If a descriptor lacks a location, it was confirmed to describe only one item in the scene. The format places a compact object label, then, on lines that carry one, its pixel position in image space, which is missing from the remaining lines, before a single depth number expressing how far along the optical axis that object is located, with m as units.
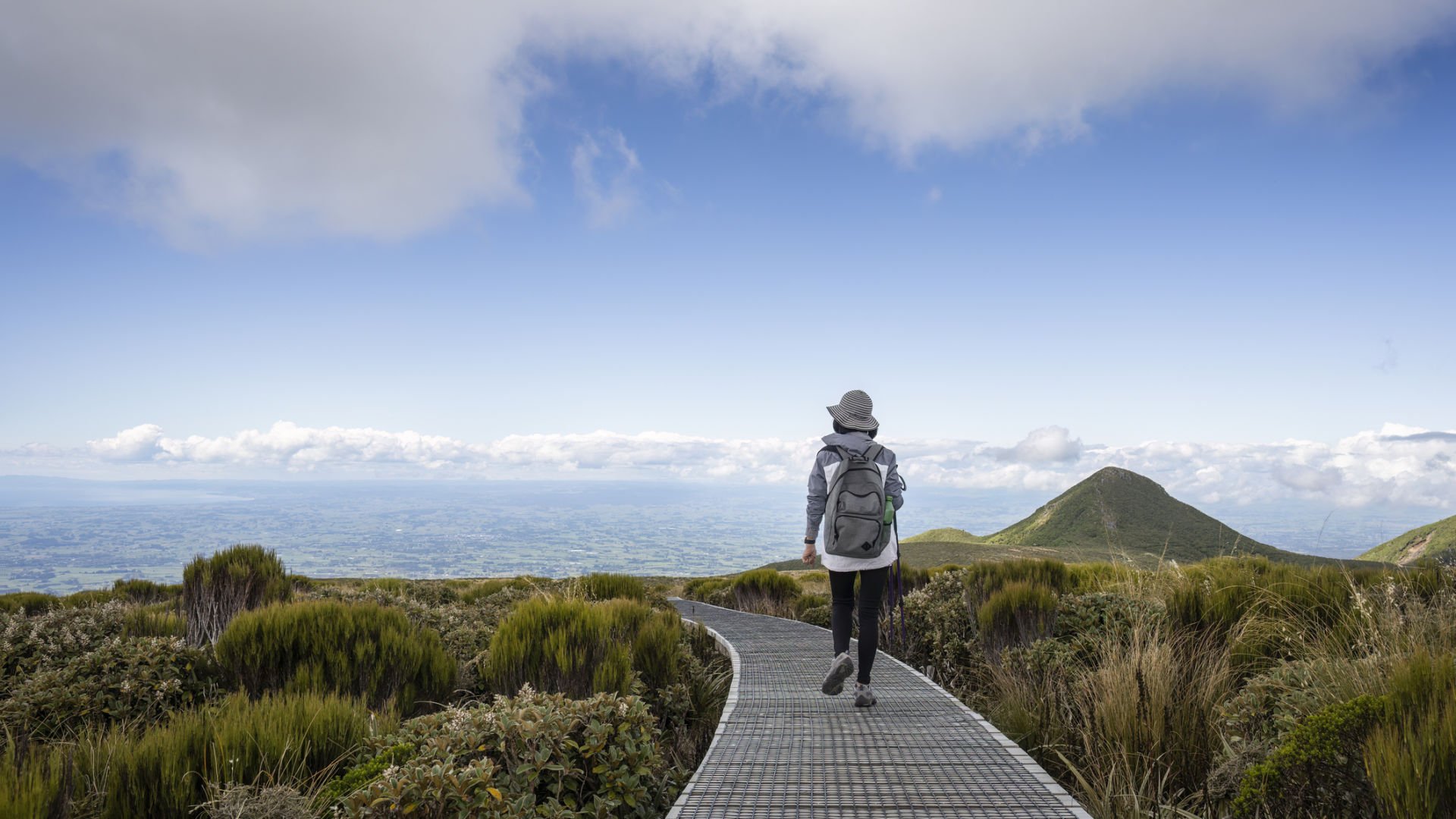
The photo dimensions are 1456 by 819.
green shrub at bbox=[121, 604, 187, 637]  7.33
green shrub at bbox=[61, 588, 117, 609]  13.33
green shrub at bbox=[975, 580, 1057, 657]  6.91
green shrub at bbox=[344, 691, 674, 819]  2.89
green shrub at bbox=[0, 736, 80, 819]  2.75
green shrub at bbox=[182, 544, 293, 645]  7.95
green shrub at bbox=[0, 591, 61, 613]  12.05
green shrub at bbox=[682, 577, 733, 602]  21.69
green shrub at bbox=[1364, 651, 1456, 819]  2.54
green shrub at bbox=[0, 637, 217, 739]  4.88
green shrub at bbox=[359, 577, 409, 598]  14.83
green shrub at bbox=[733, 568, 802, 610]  16.61
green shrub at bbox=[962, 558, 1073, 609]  8.07
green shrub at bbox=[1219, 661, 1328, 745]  3.79
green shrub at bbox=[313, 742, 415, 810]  3.29
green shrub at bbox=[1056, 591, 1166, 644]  6.22
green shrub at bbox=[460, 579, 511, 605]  16.38
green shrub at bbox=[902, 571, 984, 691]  7.60
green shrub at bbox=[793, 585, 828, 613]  13.93
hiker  5.24
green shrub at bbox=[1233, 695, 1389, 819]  2.89
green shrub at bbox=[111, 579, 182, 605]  17.19
